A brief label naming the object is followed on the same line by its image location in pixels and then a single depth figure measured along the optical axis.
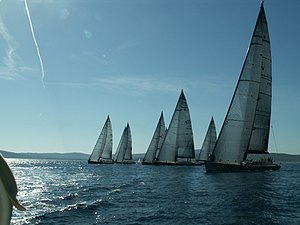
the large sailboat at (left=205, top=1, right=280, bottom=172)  47.78
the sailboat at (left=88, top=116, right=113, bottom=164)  108.66
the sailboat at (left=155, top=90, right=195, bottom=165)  82.19
